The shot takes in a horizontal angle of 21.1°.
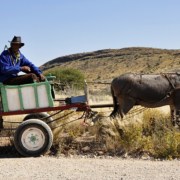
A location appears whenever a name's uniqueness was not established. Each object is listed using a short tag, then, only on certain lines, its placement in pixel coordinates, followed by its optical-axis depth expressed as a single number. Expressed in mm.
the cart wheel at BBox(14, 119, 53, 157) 10172
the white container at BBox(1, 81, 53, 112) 10422
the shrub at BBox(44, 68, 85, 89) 42219
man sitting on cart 10453
